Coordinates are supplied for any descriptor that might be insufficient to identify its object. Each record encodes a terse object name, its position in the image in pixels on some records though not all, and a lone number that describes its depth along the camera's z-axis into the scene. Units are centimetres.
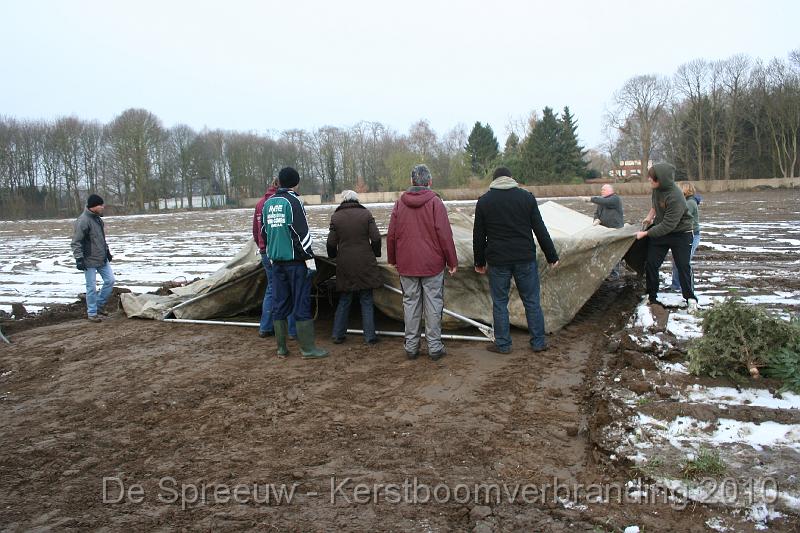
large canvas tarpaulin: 663
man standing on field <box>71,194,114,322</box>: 812
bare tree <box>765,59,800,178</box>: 5012
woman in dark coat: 621
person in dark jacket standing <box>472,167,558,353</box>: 571
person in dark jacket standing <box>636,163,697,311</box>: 659
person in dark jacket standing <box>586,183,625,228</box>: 879
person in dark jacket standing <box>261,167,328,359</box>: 585
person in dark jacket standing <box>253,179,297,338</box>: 659
